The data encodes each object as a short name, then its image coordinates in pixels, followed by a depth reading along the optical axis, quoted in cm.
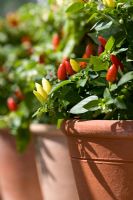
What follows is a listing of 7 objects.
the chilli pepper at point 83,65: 95
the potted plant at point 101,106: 83
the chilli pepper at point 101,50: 94
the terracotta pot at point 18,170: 172
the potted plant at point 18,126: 167
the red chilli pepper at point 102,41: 94
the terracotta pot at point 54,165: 134
